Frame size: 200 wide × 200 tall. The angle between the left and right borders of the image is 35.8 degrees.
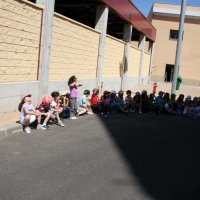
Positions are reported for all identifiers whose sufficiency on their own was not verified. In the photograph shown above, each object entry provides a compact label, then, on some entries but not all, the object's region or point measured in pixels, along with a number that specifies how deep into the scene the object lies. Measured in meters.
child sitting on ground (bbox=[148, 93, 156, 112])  12.05
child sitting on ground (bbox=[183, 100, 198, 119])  11.84
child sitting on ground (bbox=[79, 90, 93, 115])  10.12
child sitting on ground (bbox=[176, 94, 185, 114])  12.45
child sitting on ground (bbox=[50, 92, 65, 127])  8.12
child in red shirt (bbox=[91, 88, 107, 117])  10.72
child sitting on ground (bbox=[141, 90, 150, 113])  11.94
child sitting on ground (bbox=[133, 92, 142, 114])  11.87
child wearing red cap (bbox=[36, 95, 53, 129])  7.65
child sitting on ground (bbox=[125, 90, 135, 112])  11.77
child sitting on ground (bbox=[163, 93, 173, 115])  12.06
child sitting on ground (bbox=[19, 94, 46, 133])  7.05
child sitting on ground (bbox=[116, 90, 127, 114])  11.34
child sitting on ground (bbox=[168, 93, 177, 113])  12.39
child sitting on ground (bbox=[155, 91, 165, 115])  12.00
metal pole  14.65
